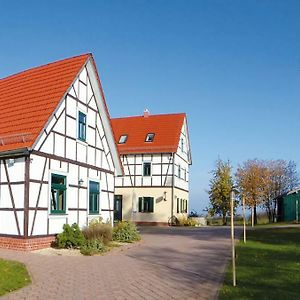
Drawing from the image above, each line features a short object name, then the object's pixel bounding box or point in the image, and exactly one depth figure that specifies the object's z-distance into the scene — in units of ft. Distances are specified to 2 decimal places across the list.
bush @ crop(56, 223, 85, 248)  52.70
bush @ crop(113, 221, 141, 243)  63.02
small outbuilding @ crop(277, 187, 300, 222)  138.21
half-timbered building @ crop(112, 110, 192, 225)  119.55
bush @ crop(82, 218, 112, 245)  55.42
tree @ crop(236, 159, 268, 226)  158.92
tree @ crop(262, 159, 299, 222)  169.89
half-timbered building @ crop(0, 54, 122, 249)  51.21
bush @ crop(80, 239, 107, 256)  48.44
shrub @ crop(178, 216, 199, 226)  119.44
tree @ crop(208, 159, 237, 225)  144.87
